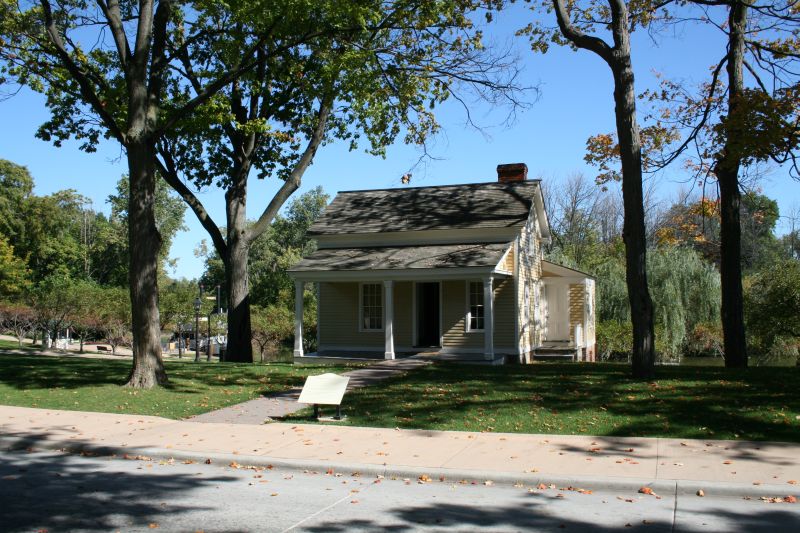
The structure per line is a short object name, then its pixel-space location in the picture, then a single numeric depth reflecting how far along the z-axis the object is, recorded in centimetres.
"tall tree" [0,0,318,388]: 1494
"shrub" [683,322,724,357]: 3288
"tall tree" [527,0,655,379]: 1442
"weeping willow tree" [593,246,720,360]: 3231
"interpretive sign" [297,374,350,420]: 1182
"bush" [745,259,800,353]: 2211
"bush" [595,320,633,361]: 3303
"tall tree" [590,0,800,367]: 1524
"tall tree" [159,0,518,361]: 1745
